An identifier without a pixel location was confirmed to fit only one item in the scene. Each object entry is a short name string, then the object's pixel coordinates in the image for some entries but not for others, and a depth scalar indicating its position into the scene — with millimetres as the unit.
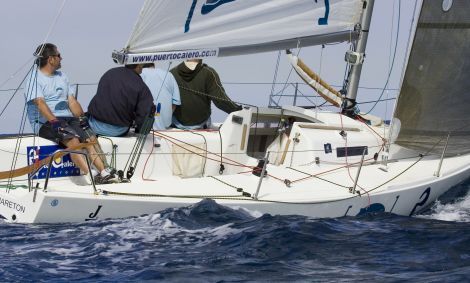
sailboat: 15578
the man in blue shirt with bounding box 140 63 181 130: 19203
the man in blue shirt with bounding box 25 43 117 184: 16422
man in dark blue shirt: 17297
